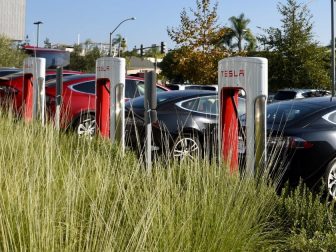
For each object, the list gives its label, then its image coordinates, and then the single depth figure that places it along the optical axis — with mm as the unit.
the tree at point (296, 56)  36125
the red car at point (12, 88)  12246
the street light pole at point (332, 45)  29469
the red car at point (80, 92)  11672
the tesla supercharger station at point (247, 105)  5199
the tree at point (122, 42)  96575
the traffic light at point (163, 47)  57172
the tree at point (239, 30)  75912
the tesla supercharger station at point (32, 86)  10211
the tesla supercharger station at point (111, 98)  8180
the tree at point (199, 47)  42844
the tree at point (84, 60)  65562
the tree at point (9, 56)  36184
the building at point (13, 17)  63344
